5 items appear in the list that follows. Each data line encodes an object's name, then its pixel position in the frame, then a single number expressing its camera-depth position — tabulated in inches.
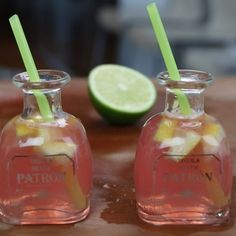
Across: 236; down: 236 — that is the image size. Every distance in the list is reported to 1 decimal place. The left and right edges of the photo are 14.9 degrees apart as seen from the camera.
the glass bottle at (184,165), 17.6
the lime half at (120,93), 24.1
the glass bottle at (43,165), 17.6
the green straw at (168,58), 17.6
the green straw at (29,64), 17.5
